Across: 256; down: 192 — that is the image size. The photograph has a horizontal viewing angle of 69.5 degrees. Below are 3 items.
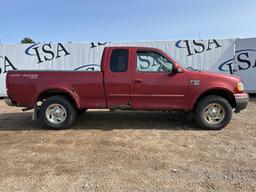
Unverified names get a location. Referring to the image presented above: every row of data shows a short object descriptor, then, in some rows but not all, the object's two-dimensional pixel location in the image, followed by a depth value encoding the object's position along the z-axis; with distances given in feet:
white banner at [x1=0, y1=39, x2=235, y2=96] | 26.27
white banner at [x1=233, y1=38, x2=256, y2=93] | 25.94
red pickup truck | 13.95
